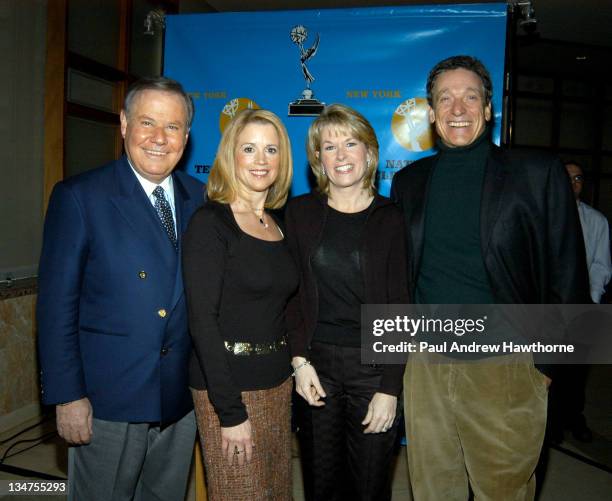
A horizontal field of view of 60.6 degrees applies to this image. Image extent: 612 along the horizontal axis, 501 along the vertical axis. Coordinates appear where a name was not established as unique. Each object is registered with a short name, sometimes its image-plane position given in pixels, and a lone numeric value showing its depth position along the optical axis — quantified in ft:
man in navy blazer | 5.62
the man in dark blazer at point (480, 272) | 6.29
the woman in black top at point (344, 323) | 6.38
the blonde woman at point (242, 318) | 5.49
